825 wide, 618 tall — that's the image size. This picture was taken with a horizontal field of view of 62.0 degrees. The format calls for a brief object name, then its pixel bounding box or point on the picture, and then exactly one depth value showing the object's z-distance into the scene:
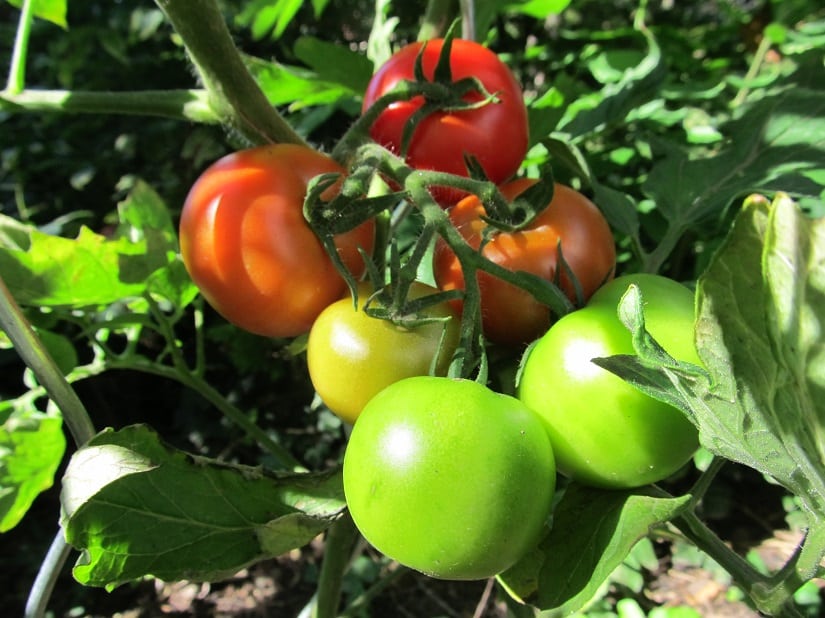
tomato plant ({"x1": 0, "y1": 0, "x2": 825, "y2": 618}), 0.29
